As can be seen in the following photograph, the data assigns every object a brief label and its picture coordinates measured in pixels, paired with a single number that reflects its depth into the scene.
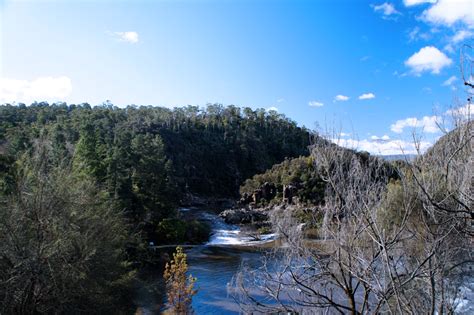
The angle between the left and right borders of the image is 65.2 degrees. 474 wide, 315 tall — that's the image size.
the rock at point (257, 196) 55.88
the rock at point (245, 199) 58.06
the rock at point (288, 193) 48.47
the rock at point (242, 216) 46.09
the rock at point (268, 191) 54.78
